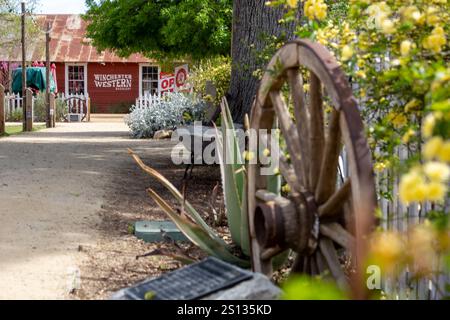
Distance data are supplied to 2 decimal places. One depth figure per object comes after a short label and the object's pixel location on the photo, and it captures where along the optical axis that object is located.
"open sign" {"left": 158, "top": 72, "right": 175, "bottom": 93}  34.25
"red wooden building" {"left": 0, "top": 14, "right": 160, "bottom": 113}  36.00
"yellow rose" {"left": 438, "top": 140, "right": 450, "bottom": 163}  1.57
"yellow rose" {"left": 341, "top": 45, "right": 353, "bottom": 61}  2.82
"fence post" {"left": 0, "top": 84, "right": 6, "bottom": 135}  16.70
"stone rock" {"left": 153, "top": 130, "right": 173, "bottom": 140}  17.75
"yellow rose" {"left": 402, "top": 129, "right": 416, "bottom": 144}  2.45
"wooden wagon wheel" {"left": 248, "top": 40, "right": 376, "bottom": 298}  2.76
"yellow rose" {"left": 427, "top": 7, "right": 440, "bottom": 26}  2.67
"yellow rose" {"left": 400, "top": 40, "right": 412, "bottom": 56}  2.54
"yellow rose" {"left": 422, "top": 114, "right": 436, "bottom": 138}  1.69
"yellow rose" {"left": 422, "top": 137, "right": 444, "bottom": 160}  1.58
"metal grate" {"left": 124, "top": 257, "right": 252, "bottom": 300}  3.15
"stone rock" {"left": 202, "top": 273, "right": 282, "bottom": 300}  3.01
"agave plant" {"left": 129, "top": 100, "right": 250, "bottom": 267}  4.48
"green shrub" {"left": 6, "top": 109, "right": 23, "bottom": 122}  27.50
